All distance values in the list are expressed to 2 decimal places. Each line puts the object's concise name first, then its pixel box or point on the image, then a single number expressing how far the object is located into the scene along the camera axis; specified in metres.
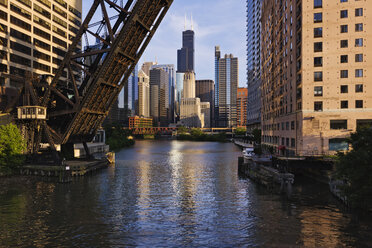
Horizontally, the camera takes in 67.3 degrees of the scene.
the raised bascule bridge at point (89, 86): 37.78
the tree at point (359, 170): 22.31
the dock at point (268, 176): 31.44
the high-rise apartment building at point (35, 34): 62.12
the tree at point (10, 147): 38.31
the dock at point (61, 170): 37.53
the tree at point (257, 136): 101.18
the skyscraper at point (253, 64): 143.62
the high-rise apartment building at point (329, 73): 43.53
